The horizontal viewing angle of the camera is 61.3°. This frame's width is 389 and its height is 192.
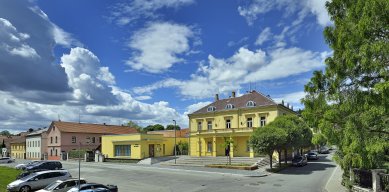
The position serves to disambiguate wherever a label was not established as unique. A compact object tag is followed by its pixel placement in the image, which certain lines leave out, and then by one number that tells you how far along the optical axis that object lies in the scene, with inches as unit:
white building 2972.4
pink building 2684.5
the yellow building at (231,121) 1957.4
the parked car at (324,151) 3018.7
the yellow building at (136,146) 2154.3
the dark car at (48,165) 1552.3
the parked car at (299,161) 1690.9
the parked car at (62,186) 835.4
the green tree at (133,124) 4672.0
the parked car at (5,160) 2510.5
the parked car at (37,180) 1005.8
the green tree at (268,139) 1412.4
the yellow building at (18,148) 3452.3
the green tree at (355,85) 369.7
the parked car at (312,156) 2113.8
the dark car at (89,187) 774.9
